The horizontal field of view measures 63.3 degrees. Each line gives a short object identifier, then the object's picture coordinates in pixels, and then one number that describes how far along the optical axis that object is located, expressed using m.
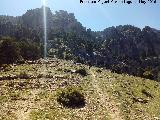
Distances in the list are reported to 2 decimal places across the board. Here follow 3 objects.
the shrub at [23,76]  22.13
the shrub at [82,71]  26.41
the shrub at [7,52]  32.69
